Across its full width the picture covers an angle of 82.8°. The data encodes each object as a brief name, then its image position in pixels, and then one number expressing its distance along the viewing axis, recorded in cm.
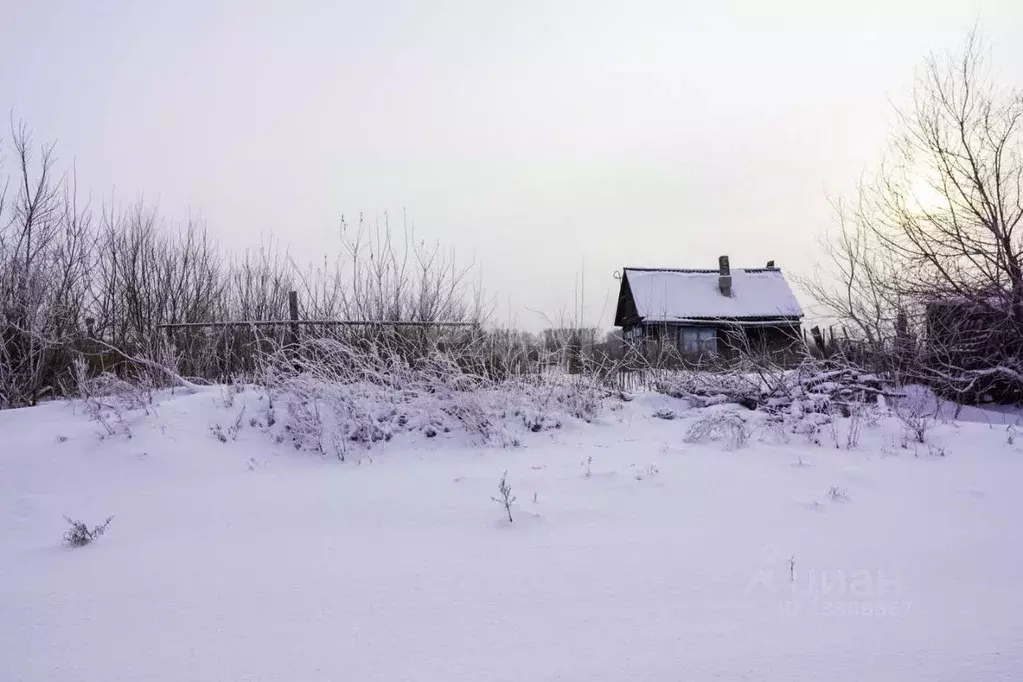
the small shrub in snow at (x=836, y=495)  336
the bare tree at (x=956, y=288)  786
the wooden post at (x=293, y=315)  769
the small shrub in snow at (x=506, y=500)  305
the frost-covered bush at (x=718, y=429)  489
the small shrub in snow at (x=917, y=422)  488
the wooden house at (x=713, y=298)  2123
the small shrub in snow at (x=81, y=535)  295
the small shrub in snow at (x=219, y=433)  487
